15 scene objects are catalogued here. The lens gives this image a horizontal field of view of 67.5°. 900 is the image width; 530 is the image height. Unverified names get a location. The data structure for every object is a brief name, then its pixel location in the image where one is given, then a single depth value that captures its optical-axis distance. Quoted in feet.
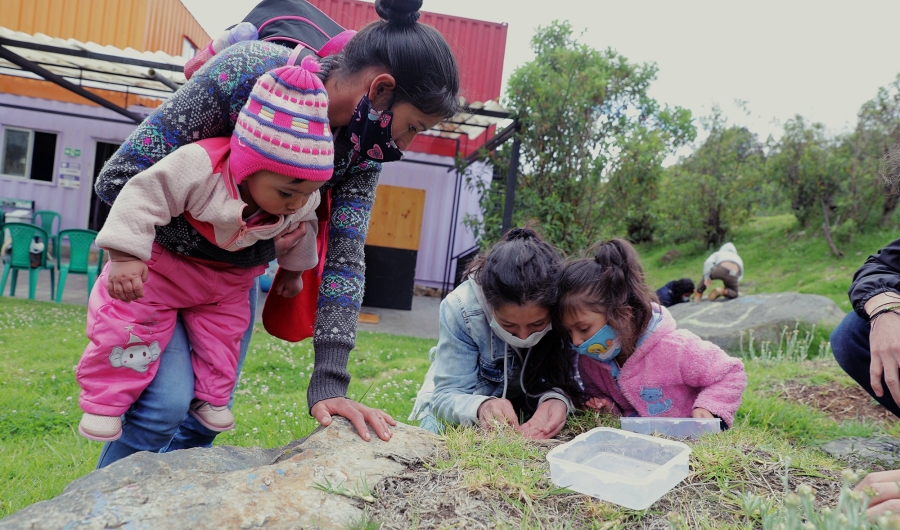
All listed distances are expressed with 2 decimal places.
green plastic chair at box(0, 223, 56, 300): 24.81
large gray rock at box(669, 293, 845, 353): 20.11
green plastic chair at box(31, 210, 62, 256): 37.58
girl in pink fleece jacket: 8.59
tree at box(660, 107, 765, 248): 46.75
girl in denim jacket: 8.27
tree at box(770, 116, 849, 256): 37.60
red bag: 8.06
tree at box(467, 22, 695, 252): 23.67
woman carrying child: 6.30
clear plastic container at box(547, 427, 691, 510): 5.30
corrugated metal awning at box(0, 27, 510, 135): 24.02
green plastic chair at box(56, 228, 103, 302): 25.46
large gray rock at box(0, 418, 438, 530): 4.60
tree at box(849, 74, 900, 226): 35.35
